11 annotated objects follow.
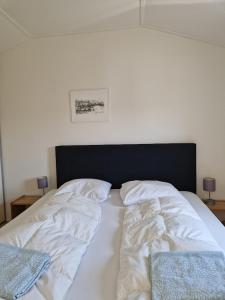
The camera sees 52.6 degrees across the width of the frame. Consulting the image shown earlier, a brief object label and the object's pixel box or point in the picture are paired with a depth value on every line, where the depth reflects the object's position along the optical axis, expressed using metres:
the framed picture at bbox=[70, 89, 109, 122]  2.84
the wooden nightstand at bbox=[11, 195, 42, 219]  2.82
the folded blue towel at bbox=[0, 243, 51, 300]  1.06
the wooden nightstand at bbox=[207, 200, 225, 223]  2.50
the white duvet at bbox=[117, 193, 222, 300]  1.10
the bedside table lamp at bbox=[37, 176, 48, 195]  2.89
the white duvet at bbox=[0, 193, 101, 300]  1.12
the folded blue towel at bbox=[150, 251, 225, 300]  0.99
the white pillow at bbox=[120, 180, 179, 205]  2.26
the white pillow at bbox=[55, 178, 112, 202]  2.41
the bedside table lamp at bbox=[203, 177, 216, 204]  2.58
